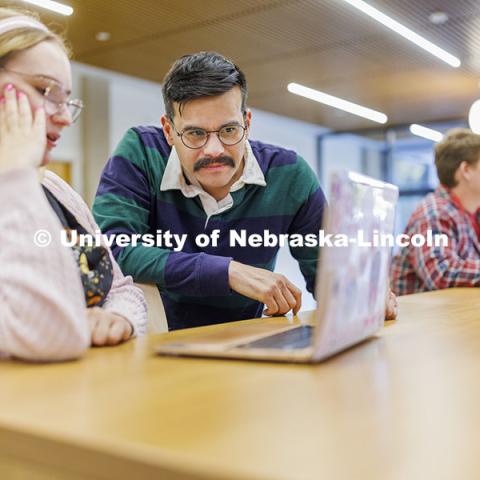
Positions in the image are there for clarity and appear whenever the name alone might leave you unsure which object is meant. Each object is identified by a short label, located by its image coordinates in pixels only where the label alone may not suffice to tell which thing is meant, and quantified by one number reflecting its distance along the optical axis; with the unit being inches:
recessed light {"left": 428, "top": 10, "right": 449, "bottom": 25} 176.7
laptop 28.5
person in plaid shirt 101.9
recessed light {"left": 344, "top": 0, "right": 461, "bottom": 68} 168.8
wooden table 17.9
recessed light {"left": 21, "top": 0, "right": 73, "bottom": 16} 160.2
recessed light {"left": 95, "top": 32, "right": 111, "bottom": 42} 190.4
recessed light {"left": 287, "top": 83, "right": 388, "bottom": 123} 267.9
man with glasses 59.4
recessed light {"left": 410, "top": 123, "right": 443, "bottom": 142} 340.2
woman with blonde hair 31.8
